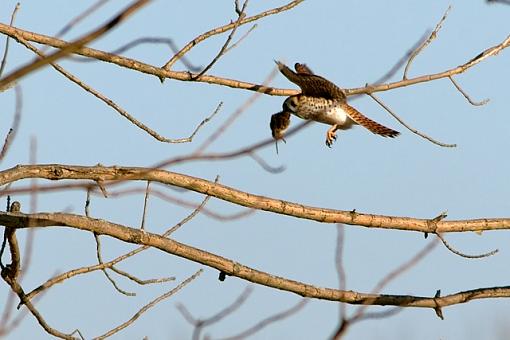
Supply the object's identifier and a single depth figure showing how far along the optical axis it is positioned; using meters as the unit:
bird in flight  13.20
